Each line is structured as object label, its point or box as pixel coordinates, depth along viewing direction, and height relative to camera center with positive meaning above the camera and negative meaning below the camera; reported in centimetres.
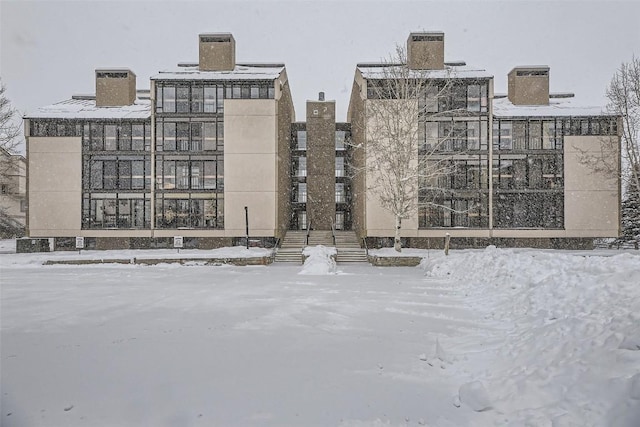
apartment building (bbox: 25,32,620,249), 3141 +329
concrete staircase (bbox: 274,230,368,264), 2688 -236
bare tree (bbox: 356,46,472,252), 2639 +481
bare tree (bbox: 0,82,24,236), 3170 +230
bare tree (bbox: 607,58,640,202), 2723 +673
